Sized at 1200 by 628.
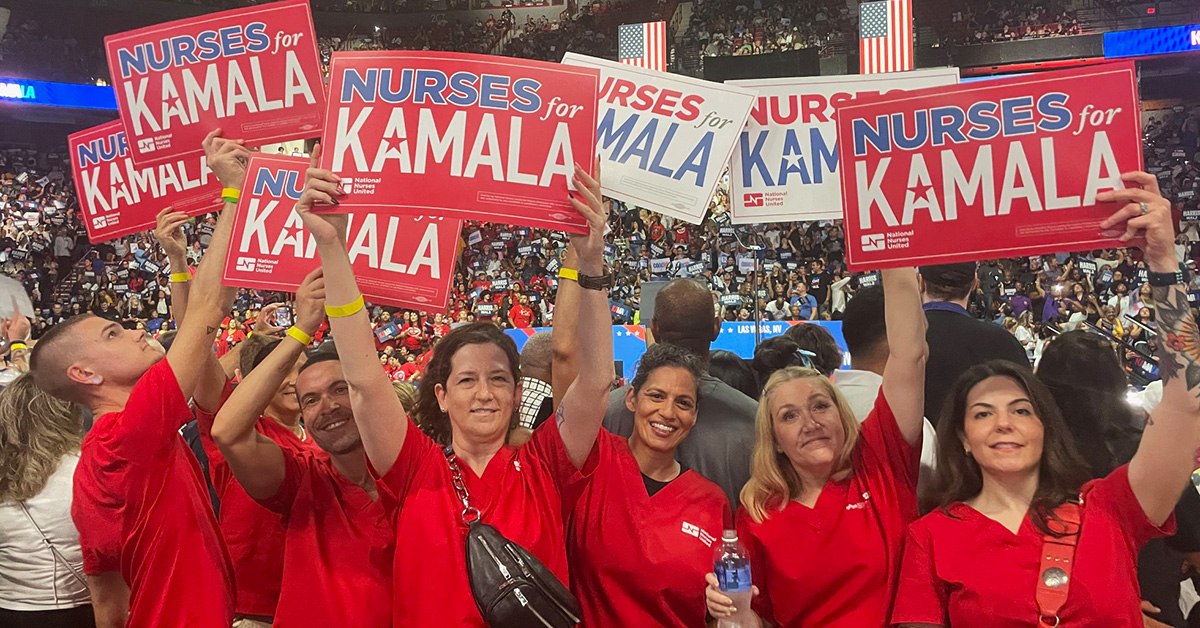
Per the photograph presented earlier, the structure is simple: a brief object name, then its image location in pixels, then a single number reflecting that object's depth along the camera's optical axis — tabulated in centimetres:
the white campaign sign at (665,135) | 346
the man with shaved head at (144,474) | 250
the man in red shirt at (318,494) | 252
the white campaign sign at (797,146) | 359
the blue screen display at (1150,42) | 2017
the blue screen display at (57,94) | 2053
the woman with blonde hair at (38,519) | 293
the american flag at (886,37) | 1339
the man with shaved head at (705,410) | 303
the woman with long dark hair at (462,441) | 237
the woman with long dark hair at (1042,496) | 215
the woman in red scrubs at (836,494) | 243
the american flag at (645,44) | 1697
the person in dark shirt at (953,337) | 328
